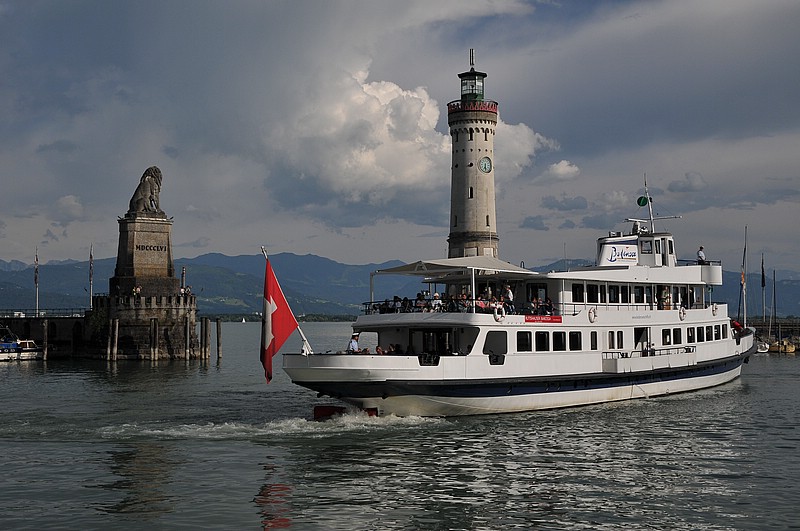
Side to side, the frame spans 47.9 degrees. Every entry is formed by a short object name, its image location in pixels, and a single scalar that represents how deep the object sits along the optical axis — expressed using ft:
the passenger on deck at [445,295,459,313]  108.47
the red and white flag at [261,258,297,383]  95.66
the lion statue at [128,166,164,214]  247.91
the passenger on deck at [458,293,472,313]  107.70
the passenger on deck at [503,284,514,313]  111.02
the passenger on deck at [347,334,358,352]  103.81
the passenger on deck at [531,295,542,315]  114.11
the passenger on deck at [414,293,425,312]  110.22
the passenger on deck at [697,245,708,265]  144.36
